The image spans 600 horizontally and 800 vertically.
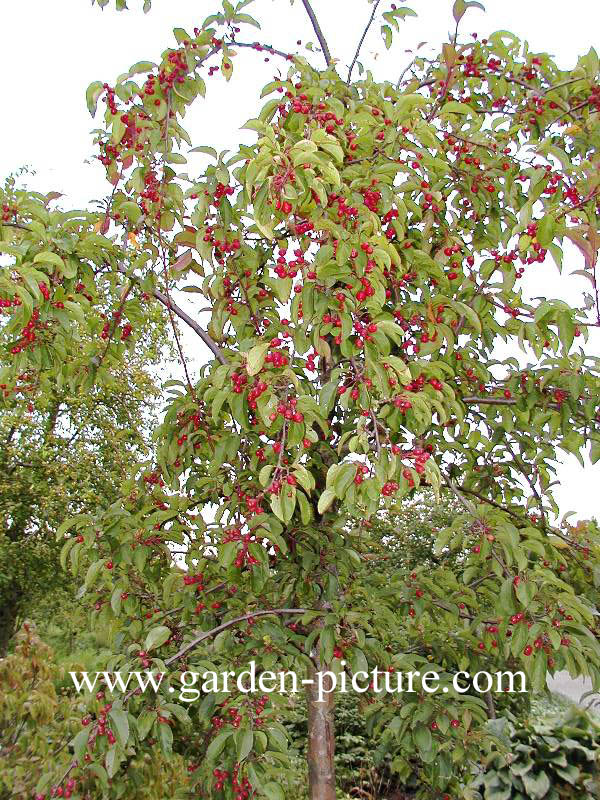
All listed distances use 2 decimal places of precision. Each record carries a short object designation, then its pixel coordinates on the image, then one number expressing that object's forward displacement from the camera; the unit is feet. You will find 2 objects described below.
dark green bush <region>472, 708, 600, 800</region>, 13.99
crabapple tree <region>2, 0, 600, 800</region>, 5.90
